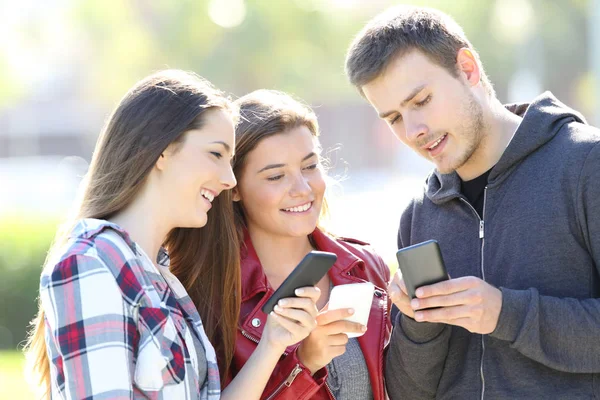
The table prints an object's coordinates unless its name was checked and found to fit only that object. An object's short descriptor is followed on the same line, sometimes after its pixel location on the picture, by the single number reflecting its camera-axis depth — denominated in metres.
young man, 5.64
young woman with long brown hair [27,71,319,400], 5.05
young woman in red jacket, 6.75
